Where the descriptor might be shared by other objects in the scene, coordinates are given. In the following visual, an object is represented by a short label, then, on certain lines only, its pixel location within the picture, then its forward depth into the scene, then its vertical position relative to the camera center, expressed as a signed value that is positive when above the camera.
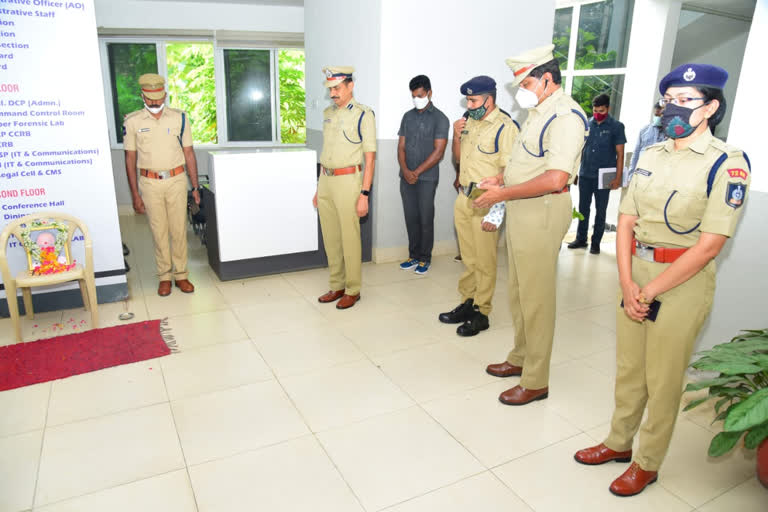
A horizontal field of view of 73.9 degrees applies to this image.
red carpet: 2.95 -1.42
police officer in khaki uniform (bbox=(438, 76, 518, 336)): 3.16 -0.43
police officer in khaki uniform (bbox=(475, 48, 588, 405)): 2.29 -0.29
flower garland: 3.31 -0.85
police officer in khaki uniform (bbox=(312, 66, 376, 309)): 3.63 -0.35
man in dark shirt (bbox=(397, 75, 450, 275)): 4.57 -0.34
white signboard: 3.34 -0.01
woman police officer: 1.69 -0.39
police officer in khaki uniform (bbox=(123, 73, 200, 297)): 3.88 -0.37
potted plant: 1.78 -0.96
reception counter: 4.27 -0.76
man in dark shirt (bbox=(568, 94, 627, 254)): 5.18 -0.28
